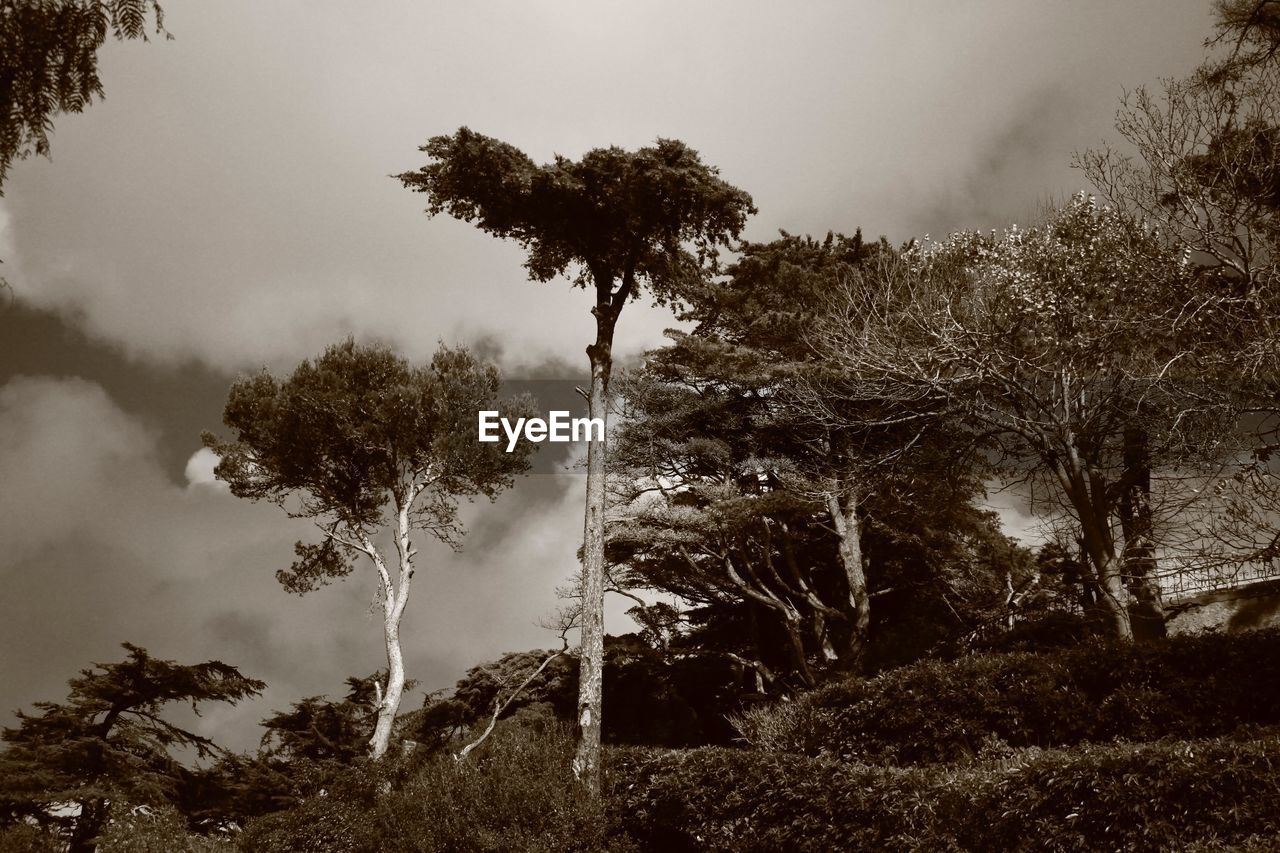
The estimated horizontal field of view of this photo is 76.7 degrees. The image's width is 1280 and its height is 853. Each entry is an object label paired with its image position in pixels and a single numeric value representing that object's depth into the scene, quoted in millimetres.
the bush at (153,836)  12625
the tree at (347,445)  19828
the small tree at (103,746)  15750
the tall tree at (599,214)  14570
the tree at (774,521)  17922
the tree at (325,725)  20484
